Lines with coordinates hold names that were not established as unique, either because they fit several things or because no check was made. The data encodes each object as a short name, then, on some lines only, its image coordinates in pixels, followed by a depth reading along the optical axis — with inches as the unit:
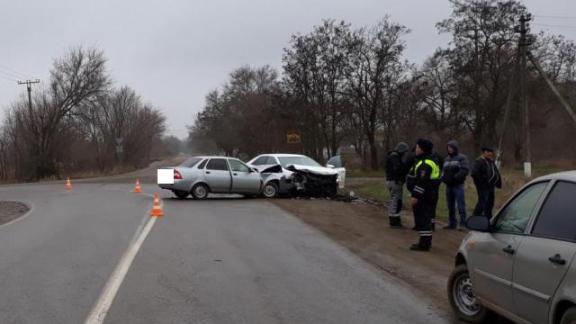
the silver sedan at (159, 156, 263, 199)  844.0
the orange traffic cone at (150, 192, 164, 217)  629.5
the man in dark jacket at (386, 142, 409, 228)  534.6
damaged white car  876.0
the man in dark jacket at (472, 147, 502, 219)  494.9
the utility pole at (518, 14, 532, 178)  1254.3
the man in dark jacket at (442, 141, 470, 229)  517.0
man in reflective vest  407.2
